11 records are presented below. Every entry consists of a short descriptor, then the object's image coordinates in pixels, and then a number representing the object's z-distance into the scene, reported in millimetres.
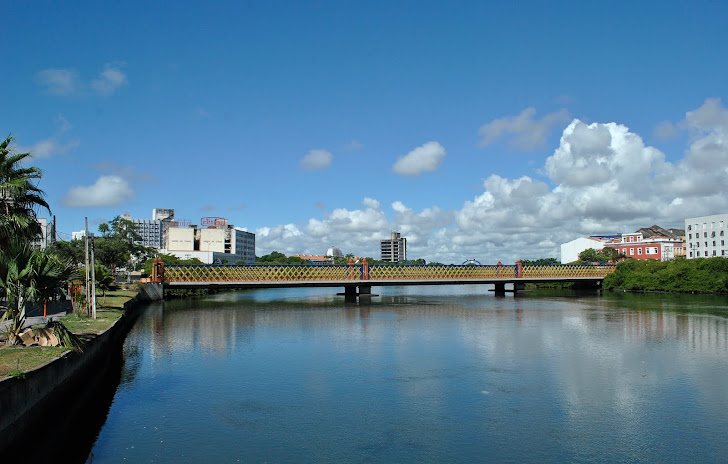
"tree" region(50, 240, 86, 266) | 63312
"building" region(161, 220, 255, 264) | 163125
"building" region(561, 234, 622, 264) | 144875
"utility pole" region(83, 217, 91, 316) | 31542
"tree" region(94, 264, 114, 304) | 46406
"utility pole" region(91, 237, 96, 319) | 31703
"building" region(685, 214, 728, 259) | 105812
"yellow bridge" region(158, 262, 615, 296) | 69062
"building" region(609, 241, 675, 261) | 122125
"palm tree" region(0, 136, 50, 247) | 24953
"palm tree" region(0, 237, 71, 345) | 19922
